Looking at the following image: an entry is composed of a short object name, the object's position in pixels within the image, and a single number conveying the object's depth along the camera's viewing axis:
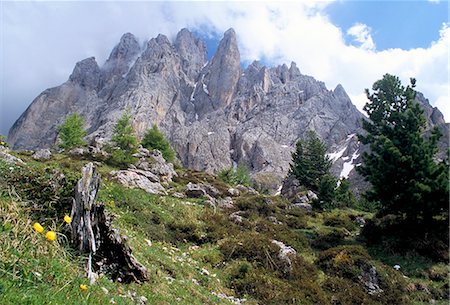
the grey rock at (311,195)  41.21
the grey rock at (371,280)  15.20
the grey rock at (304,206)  35.28
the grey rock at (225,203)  27.98
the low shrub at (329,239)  21.79
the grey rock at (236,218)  22.86
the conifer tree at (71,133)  50.28
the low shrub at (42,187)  7.35
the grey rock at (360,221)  29.48
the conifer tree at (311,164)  55.12
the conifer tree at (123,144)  38.59
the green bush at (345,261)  16.30
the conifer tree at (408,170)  20.77
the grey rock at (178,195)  27.66
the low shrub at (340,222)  27.63
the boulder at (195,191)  29.72
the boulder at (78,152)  39.19
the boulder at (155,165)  37.71
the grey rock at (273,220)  25.86
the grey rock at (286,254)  15.65
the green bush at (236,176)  64.47
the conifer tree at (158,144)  56.64
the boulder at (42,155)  33.76
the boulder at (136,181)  26.12
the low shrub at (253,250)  15.79
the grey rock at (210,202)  26.11
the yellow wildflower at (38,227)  3.95
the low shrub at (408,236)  19.61
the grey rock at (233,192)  35.59
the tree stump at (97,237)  6.89
